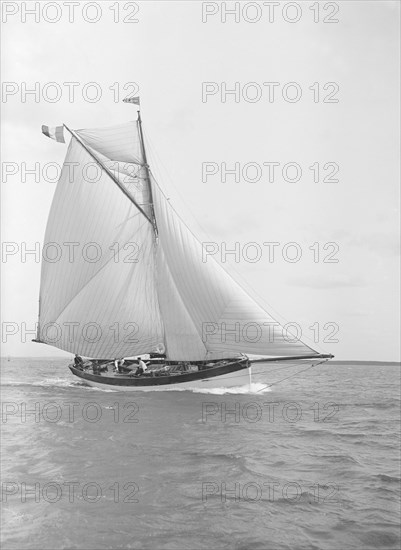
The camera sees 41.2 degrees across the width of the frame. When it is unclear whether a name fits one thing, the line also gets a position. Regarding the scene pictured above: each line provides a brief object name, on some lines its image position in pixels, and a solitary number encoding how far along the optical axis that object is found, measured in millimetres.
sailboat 36094
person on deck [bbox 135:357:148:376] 38562
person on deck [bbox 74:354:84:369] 47562
